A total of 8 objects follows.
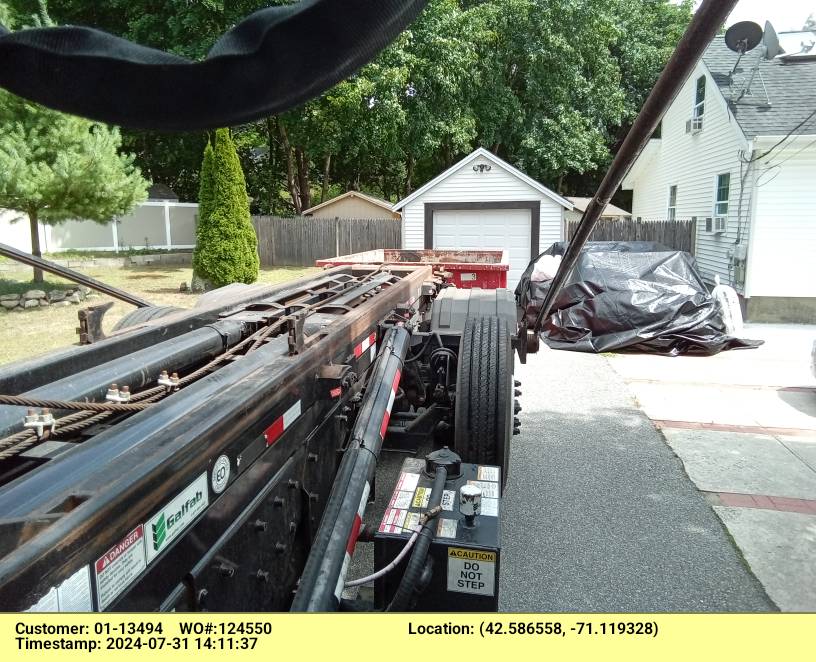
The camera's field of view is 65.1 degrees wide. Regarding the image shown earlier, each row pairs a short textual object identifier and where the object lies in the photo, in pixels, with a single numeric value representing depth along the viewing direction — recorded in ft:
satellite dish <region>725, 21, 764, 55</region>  41.42
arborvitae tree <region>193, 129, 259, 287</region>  50.49
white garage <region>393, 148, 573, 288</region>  57.26
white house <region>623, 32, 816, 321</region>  39.45
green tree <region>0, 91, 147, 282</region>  39.68
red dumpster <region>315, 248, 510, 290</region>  26.09
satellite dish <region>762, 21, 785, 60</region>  42.06
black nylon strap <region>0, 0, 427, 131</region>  3.23
